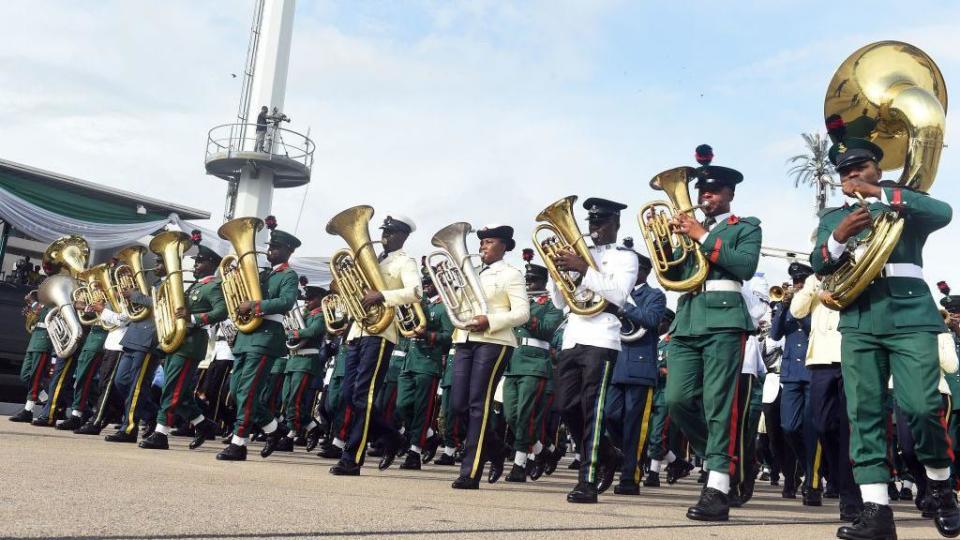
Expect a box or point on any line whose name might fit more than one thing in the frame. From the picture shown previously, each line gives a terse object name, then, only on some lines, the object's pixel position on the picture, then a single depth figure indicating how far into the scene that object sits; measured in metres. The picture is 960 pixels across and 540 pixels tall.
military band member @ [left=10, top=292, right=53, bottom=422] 12.69
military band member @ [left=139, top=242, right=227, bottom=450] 9.07
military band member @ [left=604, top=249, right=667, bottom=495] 8.06
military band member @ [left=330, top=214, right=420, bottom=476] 7.75
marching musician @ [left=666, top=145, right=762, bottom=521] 5.55
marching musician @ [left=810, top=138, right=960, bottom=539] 4.63
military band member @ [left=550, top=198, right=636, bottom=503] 6.45
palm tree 47.12
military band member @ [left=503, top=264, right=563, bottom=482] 9.22
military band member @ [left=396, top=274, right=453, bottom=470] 9.84
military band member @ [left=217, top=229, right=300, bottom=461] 8.37
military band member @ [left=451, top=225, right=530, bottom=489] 7.04
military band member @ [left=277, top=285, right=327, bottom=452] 11.11
